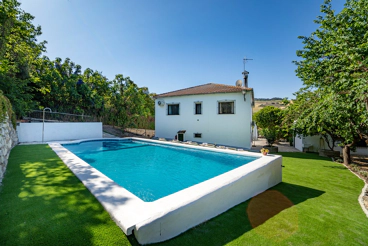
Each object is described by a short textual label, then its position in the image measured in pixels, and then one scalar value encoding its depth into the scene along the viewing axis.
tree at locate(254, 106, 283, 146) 19.90
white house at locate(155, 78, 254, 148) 14.89
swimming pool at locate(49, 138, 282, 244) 2.69
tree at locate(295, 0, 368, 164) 4.87
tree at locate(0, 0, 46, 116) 10.20
